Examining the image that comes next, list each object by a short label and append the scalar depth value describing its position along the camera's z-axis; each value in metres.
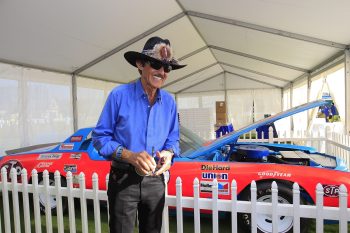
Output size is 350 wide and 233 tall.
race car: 2.95
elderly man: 1.68
